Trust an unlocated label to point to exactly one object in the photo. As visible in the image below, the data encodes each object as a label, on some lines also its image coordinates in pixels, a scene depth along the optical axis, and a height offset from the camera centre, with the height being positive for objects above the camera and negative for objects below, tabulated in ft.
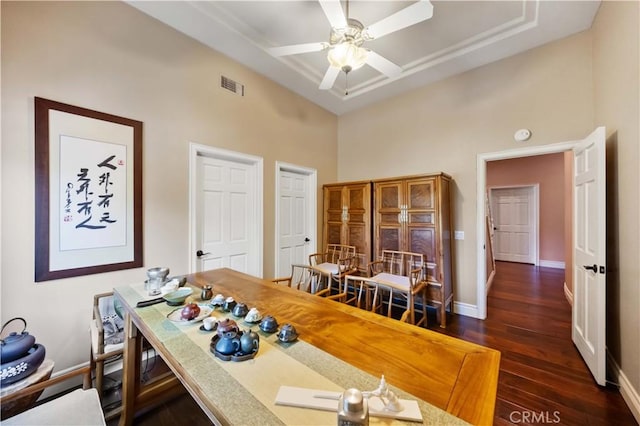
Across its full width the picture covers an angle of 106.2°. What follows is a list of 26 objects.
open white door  6.19 -1.20
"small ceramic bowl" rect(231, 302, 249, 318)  4.08 -1.68
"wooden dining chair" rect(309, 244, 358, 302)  10.84 -2.57
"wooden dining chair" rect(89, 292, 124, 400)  5.06 -2.93
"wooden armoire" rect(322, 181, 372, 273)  11.90 -0.25
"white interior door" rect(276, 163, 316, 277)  12.16 -0.18
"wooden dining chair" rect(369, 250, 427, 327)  8.66 -2.61
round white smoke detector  9.27 +2.99
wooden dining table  2.22 -1.82
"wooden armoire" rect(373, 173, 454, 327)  9.75 -0.48
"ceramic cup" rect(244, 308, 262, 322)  3.83 -1.67
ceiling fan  5.52 +4.59
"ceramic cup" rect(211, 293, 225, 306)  4.45 -1.65
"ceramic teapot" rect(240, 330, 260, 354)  2.93 -1.61
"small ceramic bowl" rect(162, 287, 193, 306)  4.57 -1.63
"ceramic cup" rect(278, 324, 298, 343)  3.28 -1.68
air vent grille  9.70 +5.29
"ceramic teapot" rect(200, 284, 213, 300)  4.93 -1.67
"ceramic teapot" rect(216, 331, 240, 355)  2.93 -1.63
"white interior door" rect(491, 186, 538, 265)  19.77 -1.03
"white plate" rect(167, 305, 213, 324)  3.88 -1.74
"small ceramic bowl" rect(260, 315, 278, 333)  3.55 -1.69
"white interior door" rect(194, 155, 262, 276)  9.40 -0.11
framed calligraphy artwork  6.00 +0.60
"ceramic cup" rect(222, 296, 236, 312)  4.34 -1.68
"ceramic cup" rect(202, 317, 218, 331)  3.63 -1.69
